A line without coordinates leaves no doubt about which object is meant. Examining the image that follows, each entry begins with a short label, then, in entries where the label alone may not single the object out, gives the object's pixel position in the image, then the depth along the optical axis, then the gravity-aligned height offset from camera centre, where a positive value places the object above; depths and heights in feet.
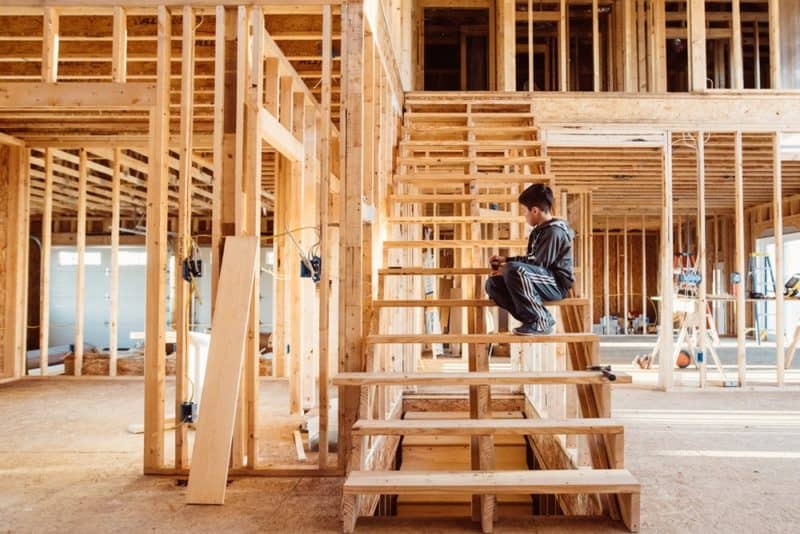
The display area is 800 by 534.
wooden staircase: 8.54 -1.67
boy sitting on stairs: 11.33 +0.31
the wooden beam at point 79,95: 11.55 +3.86
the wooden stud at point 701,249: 21.30 +1.41
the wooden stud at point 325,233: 11.23 +1.09
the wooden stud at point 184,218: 11.37 +1.38
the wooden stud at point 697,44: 22.22 +9.30
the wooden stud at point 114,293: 23.15 -0.19
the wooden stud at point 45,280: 23.38 +0.34
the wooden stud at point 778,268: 21.17 +0.72
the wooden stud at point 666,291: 21.57 -0.12
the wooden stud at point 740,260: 21.04 +1.00
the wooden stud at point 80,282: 23.27 +0.26
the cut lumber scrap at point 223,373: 9.67 -1.51
